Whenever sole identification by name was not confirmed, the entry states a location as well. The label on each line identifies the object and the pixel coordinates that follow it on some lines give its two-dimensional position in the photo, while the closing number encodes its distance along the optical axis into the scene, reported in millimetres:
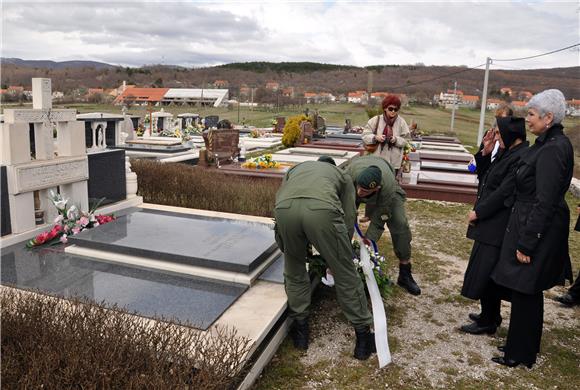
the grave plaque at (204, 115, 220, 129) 21597
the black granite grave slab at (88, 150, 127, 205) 5707
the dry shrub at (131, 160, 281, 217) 6633
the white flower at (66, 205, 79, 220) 5055
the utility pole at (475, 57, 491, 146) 18078
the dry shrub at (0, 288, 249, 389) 2088
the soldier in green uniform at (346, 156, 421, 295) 3557
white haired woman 3000
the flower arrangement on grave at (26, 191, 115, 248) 4703
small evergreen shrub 15539
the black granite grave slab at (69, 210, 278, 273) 4109
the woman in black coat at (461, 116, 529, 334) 3393
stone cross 4566
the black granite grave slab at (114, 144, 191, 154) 12485
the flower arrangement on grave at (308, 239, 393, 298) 3902
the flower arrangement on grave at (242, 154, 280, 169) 10336
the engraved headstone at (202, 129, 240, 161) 11172
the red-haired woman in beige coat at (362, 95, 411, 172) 5457
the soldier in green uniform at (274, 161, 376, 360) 2936
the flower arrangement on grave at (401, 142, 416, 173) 9603
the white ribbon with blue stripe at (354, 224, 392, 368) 3213
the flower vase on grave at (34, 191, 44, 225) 4988
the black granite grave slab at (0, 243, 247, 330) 3346
